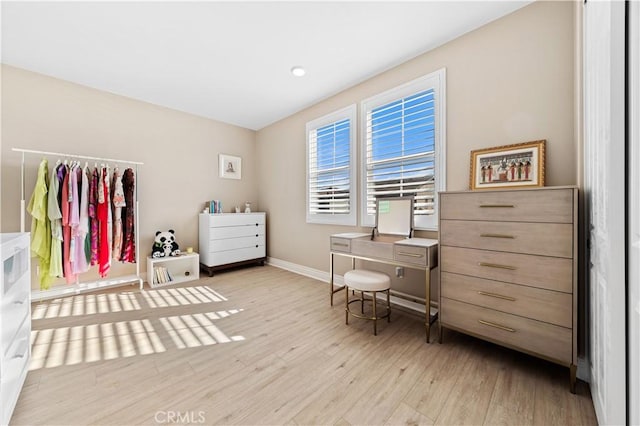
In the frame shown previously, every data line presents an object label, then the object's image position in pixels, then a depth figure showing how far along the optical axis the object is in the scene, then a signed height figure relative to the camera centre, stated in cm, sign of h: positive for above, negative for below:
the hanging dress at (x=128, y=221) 325 -13
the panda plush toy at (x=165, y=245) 358 -50
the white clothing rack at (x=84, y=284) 264 -88
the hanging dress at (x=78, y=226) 279 -17
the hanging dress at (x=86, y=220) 283 -10
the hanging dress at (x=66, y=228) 273 -19
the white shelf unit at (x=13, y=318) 116 -58
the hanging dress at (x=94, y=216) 295 -6
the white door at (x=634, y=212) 85 +0
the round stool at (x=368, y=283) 218 -64
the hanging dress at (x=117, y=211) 311 +0
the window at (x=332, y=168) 329 +61
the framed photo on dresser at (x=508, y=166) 188 +37
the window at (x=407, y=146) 247 +71
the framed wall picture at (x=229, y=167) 445 +82
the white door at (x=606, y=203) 97 +4
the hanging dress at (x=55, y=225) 267 -15
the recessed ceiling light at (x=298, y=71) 284 +163
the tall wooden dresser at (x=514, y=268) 147 -38
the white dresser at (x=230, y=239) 391 -47
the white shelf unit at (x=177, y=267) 346 -87
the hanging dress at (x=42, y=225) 262 -15
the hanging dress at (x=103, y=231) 299 -24
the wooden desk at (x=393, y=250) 206 -37
